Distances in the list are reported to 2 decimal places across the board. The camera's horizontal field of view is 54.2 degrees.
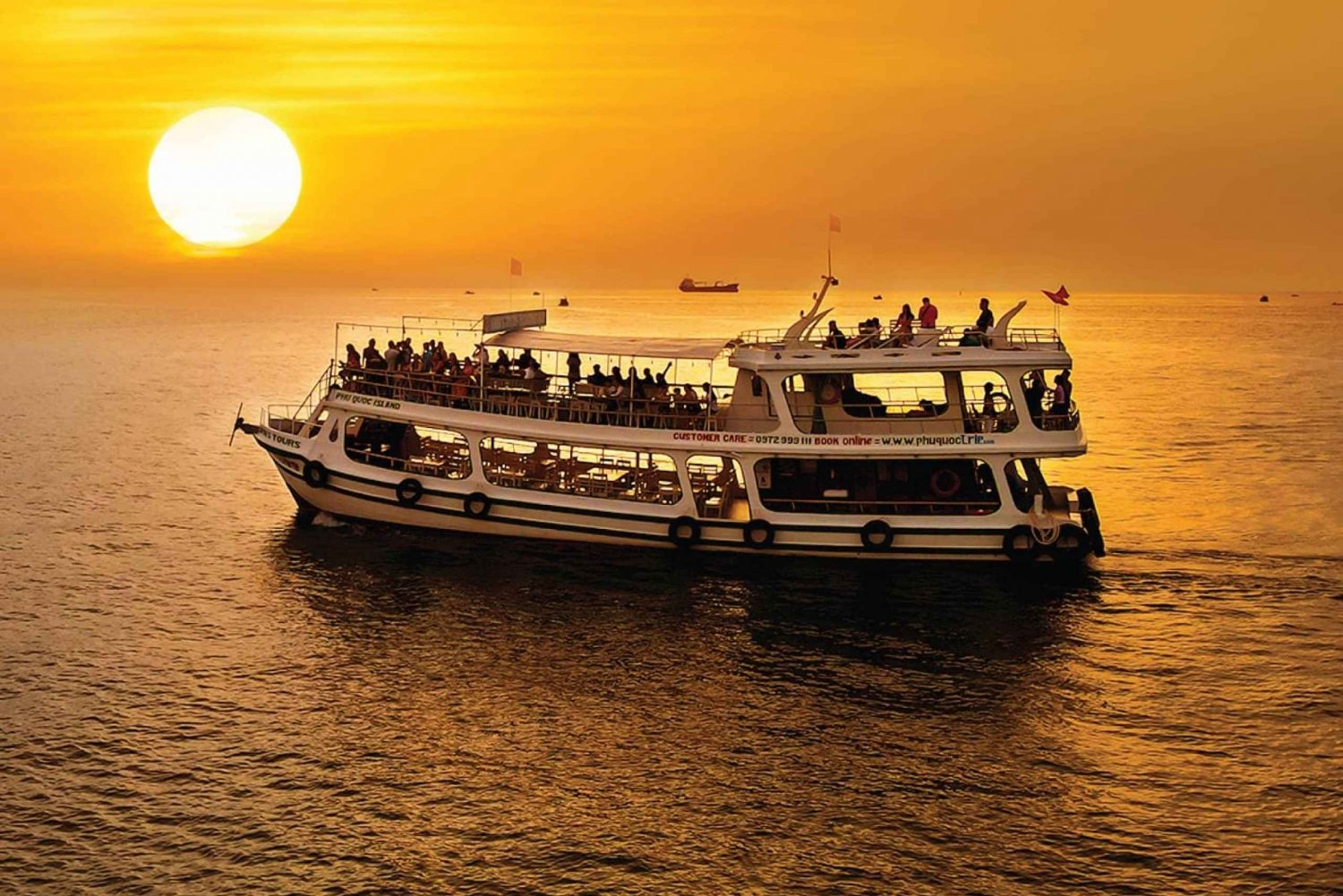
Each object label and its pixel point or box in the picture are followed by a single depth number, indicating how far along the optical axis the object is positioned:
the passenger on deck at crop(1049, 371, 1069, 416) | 37.41
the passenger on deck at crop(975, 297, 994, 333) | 39.12
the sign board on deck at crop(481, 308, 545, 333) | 42.06
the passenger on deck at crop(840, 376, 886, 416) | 39.16
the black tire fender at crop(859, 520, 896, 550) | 37.00
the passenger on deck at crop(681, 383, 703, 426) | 39.84
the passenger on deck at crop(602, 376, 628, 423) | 40.16
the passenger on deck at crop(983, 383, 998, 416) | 38.25
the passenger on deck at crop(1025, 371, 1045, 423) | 37.88
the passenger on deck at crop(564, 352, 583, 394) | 40.59
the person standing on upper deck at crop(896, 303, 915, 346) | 38.78
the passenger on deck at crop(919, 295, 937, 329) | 39.88
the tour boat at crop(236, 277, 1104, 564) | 37.12
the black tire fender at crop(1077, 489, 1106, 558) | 37.19
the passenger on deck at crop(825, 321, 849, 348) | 39.31
